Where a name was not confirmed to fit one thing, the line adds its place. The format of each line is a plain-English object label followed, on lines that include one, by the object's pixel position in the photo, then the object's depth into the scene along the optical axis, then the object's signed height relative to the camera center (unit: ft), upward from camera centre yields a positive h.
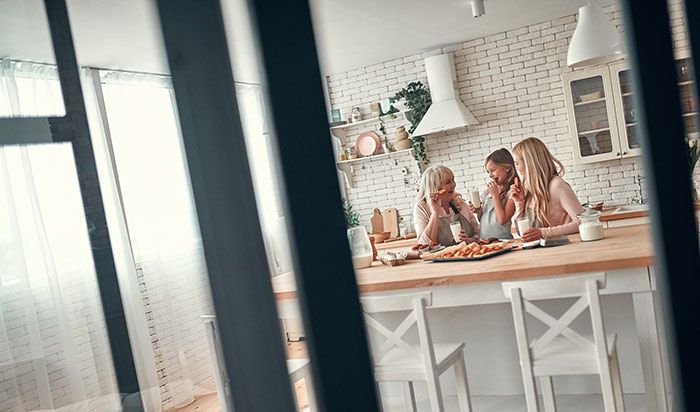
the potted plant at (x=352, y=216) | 19.32 -1.29
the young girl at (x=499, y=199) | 10.94 -0.86
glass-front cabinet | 16.35 +0.66
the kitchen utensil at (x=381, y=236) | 17.06 -1.87
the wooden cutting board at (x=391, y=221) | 19.00 -1.62
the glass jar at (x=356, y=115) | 19.84 +2.13
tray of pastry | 8.00 -1.34
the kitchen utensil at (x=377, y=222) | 19.40 -1.59
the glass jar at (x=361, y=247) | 8.35 -1.02
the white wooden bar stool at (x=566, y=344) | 6.30 -2.38
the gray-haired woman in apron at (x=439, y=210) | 11.10 -0.92
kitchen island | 6.66 -1.47
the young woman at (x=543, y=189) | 9.71 -0.75
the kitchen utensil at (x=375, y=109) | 19.40 +2.20
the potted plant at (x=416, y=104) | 18.79 +2.05
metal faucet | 16.12 -1.86
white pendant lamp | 9.29 +1.59
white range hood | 17.75 +1.96
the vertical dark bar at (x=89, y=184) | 1.31 +0.09
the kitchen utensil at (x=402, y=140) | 19.10 +0.99
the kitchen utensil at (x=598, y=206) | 15.35 -1.85
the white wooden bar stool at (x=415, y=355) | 6.85 -2.42
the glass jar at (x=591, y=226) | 7.70 -1.18
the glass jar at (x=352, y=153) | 20.18 +0.91
